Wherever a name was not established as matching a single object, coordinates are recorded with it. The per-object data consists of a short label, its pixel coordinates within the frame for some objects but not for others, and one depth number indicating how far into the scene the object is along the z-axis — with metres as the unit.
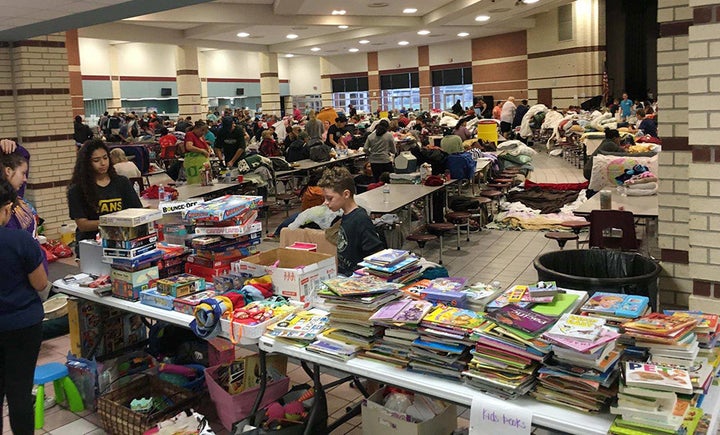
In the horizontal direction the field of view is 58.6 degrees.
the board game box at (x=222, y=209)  4.14
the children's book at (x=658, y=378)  2.20
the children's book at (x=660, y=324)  2.40
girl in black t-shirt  4.87
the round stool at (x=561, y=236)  7.83
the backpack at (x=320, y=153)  13.22
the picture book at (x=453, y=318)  2.69
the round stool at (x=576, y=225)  8.30
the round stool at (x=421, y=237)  7.92
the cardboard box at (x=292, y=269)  3.69
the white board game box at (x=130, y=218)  3.98
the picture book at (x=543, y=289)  2.94
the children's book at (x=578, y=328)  2.39
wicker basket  3.94
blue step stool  4.34
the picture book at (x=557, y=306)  2.77
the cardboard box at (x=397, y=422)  3.12
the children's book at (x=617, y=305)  2.68
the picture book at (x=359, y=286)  3.02
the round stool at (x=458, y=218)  9.00
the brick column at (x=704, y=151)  3.62
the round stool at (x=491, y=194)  10.29
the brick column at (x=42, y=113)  9.95
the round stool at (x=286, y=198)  11.18
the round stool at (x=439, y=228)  8.25
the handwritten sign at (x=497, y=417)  2.42
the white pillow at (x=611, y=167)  8.53
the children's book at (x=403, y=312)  2.80
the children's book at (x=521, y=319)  2.51
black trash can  4.12
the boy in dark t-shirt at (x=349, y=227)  4.22
